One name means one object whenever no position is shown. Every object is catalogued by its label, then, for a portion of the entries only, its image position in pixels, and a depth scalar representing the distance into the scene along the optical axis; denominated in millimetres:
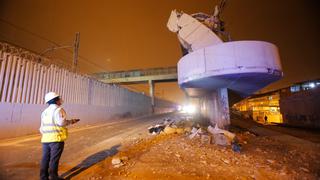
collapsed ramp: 7906
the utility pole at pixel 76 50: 18880
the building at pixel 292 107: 19866
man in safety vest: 3469
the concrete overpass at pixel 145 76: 42469
